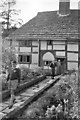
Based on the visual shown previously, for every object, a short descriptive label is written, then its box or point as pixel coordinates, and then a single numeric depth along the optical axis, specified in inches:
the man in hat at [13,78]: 250.5
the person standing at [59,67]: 671.1
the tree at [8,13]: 747.2
